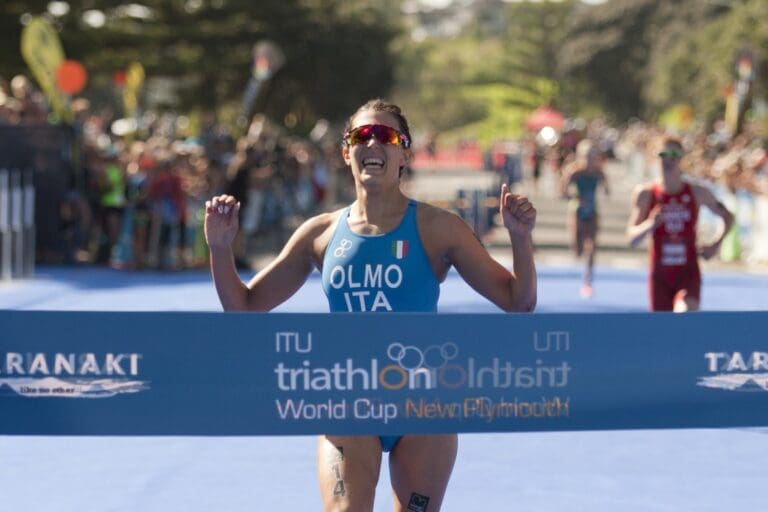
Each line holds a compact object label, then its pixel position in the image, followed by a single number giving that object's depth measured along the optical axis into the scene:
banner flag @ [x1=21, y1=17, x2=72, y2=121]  22.52
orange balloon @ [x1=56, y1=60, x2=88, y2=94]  22.20
